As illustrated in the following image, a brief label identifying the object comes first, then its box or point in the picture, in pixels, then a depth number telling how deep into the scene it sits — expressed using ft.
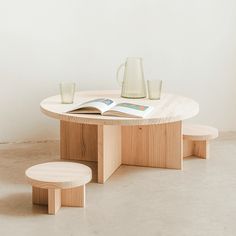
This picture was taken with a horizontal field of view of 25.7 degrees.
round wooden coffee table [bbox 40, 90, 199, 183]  8.18
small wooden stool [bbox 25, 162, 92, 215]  6.84
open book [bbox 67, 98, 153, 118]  7.94
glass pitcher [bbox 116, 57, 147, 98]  9.39
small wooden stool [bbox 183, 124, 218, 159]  9.40
